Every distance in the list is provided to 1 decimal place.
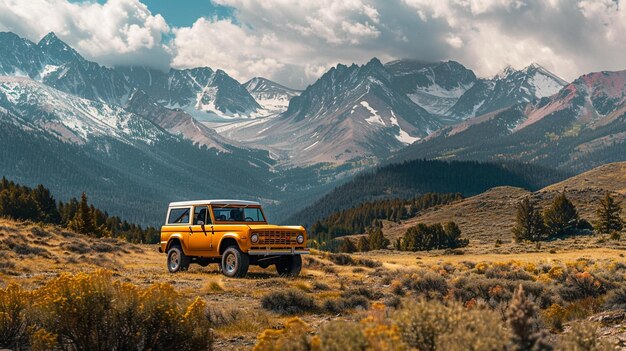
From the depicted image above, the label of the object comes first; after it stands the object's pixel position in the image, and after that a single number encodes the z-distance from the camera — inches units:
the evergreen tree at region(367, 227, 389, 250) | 4420.3
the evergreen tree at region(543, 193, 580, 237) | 3663.9
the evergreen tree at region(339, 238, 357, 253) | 4384.8
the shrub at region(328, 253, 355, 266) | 1507.1
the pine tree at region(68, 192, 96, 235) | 2568.9
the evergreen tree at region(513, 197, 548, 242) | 3595.0
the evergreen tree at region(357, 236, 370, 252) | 4512.8
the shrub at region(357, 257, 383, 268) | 1488.7
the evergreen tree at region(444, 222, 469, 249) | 3795.3
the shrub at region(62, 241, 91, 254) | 1408.7
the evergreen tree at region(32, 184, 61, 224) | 3445.6
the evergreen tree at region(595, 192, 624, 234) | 3474.4
